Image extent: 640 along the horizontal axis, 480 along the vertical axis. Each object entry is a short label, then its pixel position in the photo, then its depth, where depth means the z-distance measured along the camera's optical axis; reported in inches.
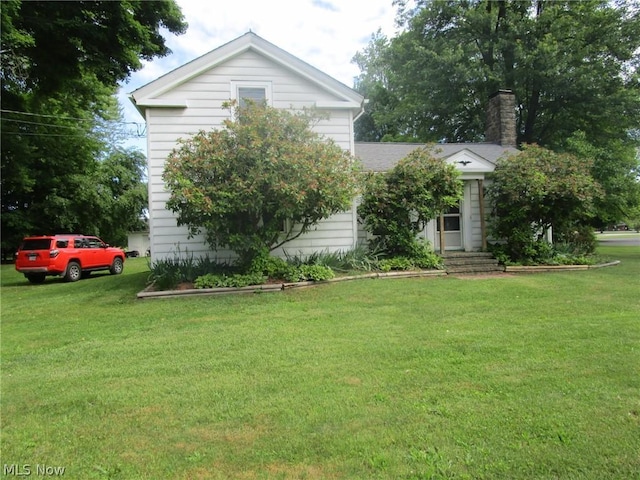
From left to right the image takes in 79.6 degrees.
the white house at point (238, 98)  400.2
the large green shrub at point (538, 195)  417.4
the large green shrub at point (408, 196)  396.2
